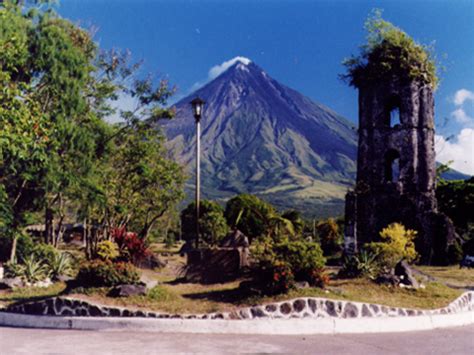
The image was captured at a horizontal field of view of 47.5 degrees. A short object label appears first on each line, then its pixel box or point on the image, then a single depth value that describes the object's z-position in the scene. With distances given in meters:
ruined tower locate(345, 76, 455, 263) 33.22
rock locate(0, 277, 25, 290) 18.33
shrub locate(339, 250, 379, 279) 17.39
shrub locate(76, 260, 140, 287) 15.21
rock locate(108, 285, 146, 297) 14.56
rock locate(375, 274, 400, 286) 16.36
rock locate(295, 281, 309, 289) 14.52
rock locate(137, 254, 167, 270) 27.15
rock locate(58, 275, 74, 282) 19.61
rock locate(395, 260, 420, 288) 16.61
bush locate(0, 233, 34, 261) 23.52
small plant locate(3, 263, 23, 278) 19.33
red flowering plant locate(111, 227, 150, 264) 19.83
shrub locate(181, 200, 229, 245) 45.69
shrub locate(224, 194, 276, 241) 52.00
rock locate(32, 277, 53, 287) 18.77
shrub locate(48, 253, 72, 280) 19.97
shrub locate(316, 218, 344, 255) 42.73
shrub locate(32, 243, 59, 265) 21.56
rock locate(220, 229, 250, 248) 20.95
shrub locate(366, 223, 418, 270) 18.02
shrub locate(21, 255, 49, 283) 18.92
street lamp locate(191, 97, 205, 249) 19.56
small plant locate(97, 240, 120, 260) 17.61
